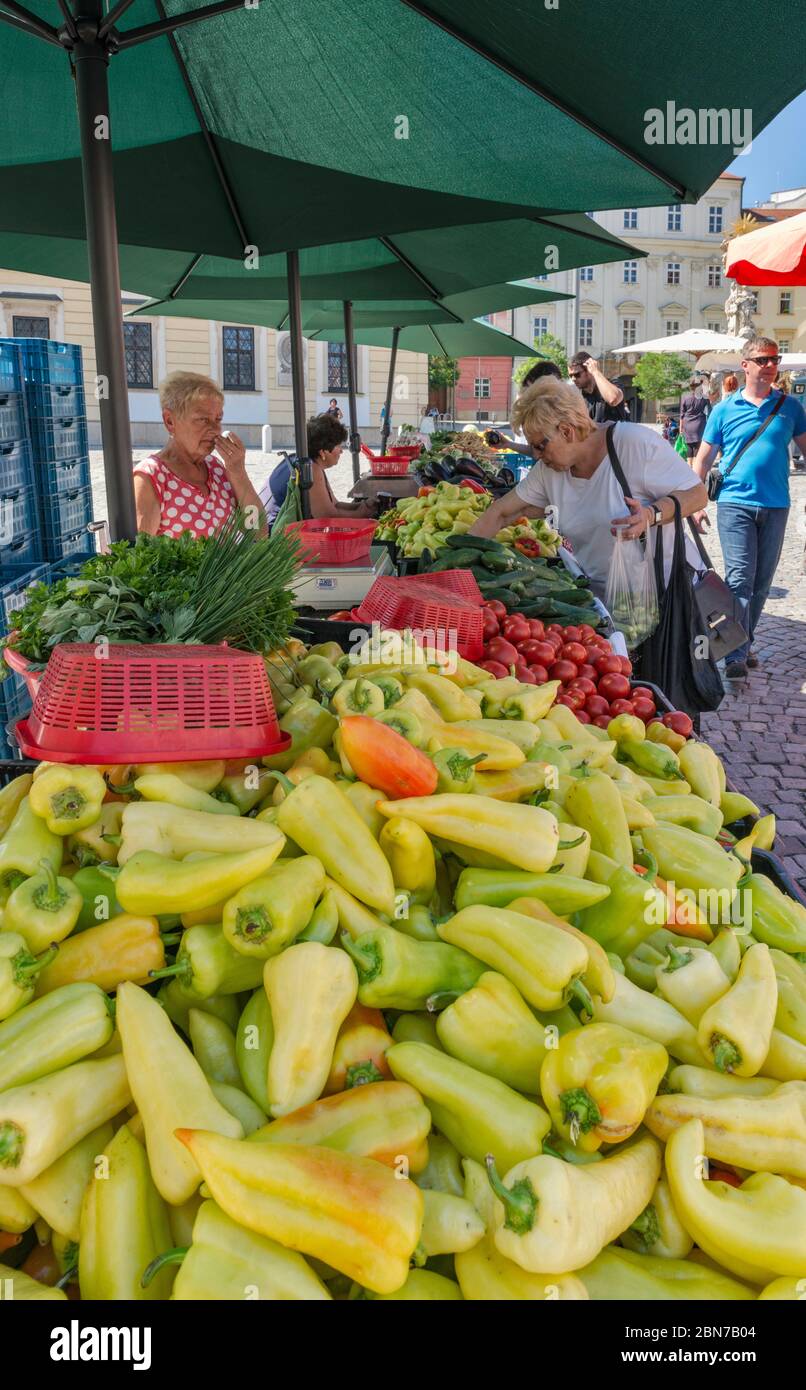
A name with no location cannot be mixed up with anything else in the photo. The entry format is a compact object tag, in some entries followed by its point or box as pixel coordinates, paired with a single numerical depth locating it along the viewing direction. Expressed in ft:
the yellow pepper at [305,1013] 4.67
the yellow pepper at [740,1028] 5.05
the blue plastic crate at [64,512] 21.84
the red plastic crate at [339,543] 13.52
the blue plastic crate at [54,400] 21.56
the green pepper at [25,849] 5.59
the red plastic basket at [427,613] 11.03
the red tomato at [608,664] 12.84
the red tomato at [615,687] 12.30
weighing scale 13.34
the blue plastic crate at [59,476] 21.81
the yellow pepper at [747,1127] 4.66
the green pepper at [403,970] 5.07
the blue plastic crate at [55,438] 21.80
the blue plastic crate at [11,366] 20.06
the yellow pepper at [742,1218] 4.19
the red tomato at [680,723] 10.55
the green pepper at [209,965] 5.05
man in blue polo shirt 24.61
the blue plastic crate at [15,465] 19.99
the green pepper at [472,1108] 4.55
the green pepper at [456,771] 6.41
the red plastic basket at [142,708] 6.20
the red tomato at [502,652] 11.77
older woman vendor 16.24
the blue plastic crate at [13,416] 19.99
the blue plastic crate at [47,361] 21.22
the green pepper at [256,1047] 4.78
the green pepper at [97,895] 5.56
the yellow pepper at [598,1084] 4.50
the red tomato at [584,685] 12.14
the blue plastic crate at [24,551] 20.03
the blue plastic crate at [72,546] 21.93
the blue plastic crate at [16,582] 15.89
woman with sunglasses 16.12
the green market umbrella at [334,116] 9.58
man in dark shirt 26.99
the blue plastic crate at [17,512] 19.76
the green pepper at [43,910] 5.17
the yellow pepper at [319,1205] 3.89
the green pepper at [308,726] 7.40
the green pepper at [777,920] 6.54
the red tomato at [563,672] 12.44
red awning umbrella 23.75
